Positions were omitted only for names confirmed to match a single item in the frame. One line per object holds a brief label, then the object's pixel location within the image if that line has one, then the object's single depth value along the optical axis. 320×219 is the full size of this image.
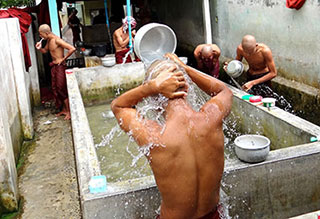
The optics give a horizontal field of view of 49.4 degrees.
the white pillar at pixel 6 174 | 4.02
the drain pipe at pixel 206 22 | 8.38
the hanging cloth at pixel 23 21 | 7.23
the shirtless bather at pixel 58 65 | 7.36
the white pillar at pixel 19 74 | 6.11
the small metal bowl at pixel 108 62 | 7.70
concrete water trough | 2.68
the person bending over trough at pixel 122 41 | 8.57
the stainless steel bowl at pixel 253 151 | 2.90
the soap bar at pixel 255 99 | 4.73
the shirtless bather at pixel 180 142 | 2.04
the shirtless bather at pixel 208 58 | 5.99
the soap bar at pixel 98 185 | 2.65
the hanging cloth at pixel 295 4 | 6.04
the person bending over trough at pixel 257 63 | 5.54
